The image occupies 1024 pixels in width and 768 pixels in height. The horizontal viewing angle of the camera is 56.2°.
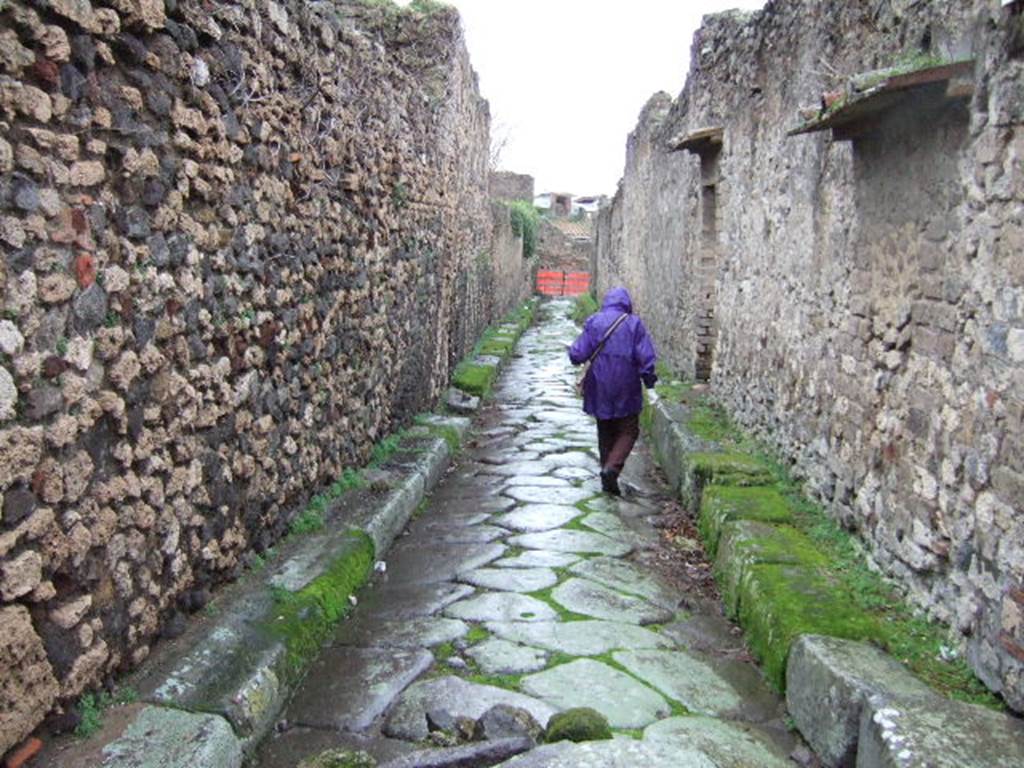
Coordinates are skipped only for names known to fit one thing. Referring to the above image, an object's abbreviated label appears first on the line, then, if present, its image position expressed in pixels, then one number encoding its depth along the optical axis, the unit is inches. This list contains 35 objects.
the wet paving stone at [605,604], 174.6
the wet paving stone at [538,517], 231.6
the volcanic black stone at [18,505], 92.4
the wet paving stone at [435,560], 194.9
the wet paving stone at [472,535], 219.5
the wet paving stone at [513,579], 188.5
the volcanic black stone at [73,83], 100.4
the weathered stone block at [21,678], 91.7
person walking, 269.0
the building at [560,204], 2299.5
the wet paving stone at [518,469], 286.3
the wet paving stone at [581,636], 159.5
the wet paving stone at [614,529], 226.0
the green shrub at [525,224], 855.1
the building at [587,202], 2750.2
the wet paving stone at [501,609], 172.1
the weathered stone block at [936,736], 98.7
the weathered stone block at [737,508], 194.5
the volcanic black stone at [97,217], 107.0
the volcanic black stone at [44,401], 96.1
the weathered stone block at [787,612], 138.0
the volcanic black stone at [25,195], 92.0
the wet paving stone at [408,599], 173.8
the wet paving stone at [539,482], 272.8
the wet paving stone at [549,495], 256.5
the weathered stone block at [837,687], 116.0
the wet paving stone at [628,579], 186.5
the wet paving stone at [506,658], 150.2
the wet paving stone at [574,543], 214.7
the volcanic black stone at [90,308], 104.8
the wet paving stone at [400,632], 160.6
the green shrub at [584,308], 819.4
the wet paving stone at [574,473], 284.3
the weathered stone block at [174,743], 100.4
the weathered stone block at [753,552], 168.1
